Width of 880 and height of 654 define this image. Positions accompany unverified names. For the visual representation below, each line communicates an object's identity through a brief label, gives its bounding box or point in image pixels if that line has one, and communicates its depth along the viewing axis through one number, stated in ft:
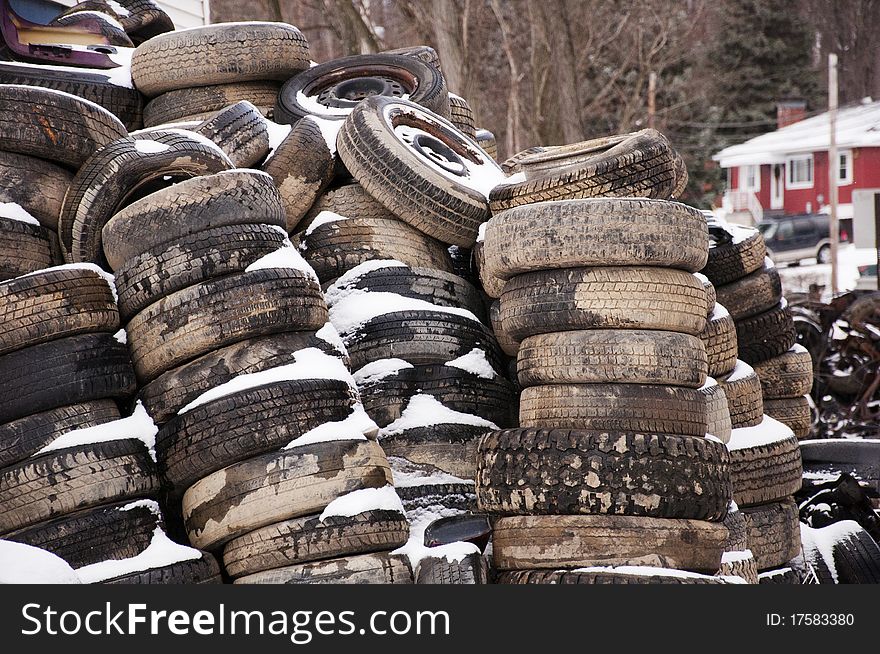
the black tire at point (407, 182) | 38.37
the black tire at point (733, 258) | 45.19
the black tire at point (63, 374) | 28.43
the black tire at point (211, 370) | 29.78
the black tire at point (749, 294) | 45.32
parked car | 223.51
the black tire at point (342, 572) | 27.78
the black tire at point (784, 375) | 46.83
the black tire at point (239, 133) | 39.17
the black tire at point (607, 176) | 35.29
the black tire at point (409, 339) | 35.42
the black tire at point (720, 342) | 39.86
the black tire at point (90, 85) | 41.88
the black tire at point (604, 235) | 30.73
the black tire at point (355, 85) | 45.68
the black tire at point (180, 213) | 30.81
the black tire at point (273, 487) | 28.43
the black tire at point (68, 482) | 27.40
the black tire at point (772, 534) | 38.42
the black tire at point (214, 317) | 30.01
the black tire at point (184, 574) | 27.40
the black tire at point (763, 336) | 46.11
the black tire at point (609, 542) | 28.45
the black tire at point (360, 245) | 38.09
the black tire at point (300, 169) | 39.17
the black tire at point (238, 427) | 28.89
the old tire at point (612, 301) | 30.60
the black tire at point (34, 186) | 33.65
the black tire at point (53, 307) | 28.71
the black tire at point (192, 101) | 45.32
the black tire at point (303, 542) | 28.09
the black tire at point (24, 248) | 32.24
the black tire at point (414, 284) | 37.09
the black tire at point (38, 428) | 27.76
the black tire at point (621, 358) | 30.12
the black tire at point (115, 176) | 32.94
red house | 241.35
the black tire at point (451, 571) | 28.50
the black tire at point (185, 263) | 30.35
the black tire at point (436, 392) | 34.60
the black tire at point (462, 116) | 52.19
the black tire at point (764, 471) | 38.81
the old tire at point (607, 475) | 28.60
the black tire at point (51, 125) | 33.81
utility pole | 195.80
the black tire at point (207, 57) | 45.32
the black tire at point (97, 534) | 27.04
